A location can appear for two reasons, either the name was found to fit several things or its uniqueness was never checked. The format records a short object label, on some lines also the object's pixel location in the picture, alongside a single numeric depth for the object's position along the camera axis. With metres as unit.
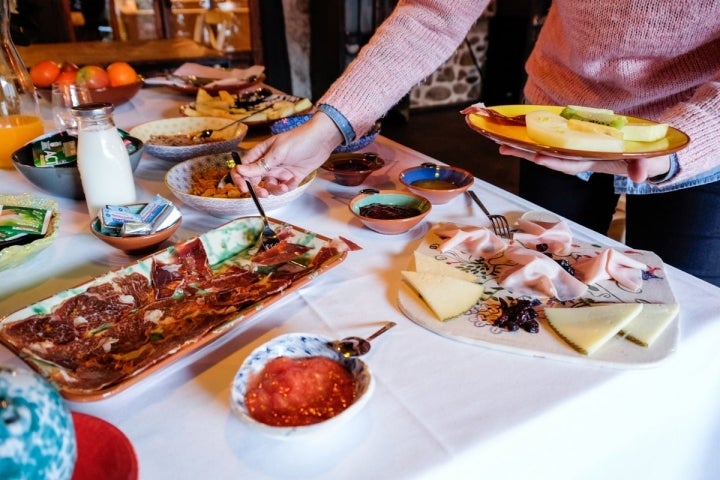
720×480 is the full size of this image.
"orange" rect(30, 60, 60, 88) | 1.88
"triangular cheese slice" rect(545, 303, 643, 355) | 0.69
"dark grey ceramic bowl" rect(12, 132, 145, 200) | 1.14
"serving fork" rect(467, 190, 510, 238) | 1.00
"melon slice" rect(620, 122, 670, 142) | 0.86
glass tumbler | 1.55
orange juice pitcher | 1.38
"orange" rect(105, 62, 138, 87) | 1.88
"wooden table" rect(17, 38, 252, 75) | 2.72
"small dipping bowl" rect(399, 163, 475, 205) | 1.12
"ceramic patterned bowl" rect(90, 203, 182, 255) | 0.93
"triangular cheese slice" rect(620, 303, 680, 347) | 0.70
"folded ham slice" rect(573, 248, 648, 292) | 0.83
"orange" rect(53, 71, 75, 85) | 1.80
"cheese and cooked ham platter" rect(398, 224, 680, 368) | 0.69
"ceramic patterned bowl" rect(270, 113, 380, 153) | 1.37
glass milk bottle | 0.99
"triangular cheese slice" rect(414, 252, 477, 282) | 0.86
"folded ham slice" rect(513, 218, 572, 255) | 0.93
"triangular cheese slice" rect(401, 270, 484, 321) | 0.77
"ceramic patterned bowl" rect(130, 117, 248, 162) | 1.33
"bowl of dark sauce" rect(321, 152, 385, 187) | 1.23
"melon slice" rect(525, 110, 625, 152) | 0.81
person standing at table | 0.94
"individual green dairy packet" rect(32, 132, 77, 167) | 1.19
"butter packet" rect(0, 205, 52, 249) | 0.93
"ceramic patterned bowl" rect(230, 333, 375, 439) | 0.54
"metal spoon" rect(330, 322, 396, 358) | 0.67
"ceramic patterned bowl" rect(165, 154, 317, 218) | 1.05
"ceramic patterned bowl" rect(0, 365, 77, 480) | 0.40
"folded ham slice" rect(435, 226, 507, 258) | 0.93
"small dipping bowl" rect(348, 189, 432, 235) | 1.00
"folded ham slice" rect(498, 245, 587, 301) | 0.80
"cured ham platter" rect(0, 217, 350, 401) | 0.66
